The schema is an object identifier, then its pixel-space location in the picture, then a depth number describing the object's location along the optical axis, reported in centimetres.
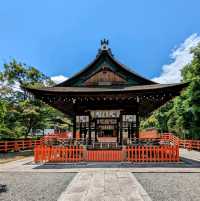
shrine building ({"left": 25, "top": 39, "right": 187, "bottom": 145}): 1329
